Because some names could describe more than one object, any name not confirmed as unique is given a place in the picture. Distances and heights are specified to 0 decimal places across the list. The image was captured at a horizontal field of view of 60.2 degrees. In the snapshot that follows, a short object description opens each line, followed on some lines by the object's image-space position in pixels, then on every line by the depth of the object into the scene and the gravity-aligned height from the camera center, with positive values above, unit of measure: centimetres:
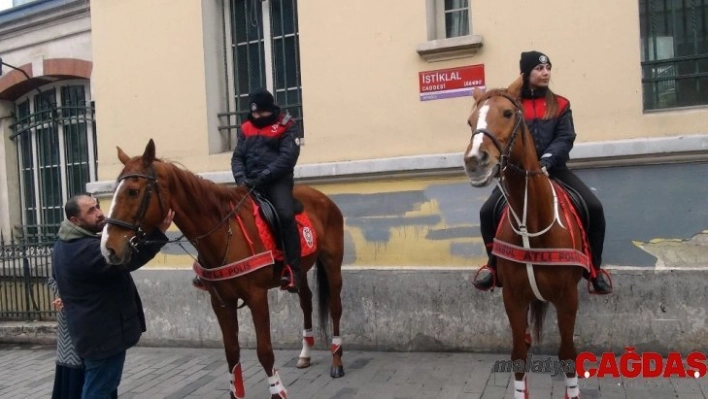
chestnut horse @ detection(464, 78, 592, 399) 380 -41
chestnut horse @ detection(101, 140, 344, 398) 399 -26
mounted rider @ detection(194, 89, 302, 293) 517 +27
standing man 393 -62
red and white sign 629 +106
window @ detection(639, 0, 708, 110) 592 +118
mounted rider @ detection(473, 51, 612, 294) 436 +37
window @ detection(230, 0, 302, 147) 746 +175
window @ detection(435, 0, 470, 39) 662 +180
